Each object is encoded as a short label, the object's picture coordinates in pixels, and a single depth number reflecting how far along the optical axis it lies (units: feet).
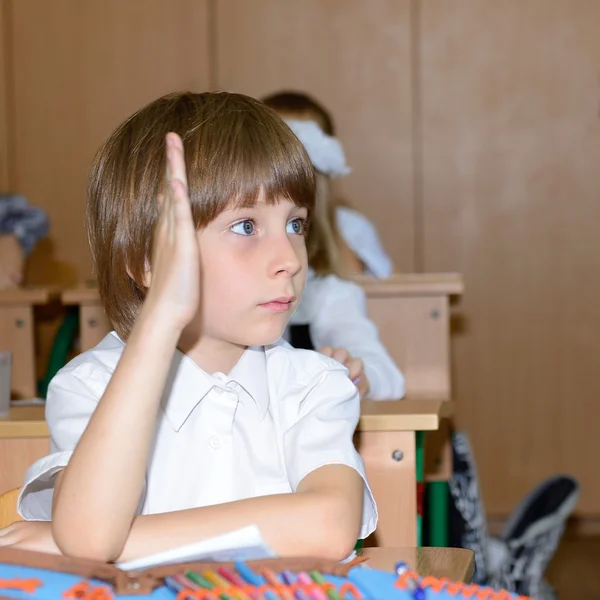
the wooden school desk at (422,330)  10.58
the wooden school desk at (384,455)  6.36
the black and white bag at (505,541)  9.97
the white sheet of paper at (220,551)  4.42
